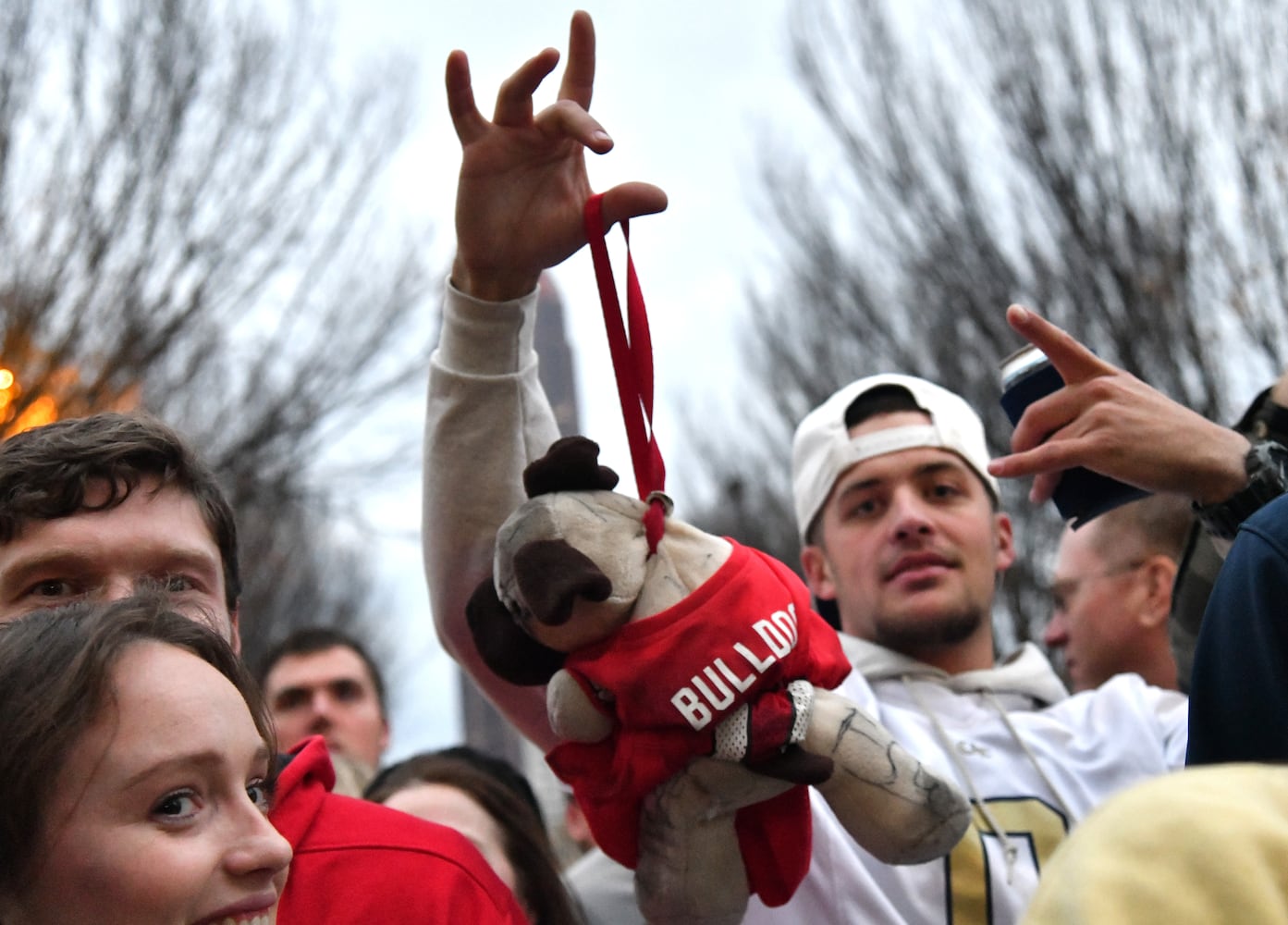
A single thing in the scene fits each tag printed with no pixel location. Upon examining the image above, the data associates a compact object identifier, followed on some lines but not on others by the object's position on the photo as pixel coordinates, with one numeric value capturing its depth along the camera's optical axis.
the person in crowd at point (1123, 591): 4.23
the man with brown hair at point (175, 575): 1.88
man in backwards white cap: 2.15
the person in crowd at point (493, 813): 3.11
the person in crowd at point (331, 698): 4.81
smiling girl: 1.43
